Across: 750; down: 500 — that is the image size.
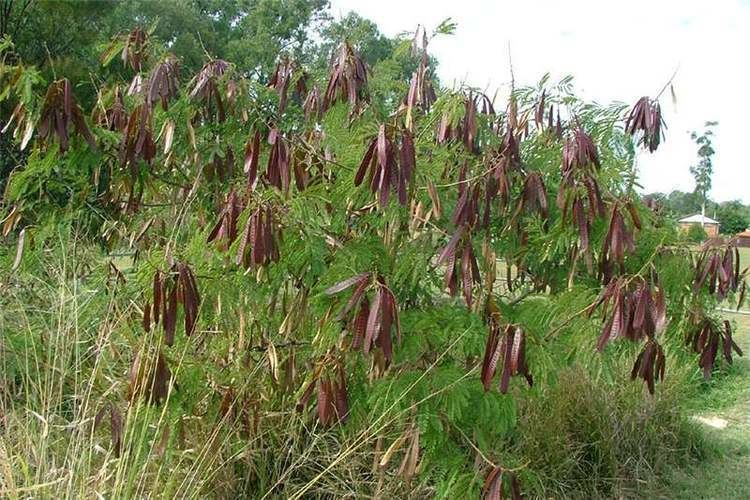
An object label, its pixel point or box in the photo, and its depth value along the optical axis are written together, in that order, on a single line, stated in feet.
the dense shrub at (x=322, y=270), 7.47
